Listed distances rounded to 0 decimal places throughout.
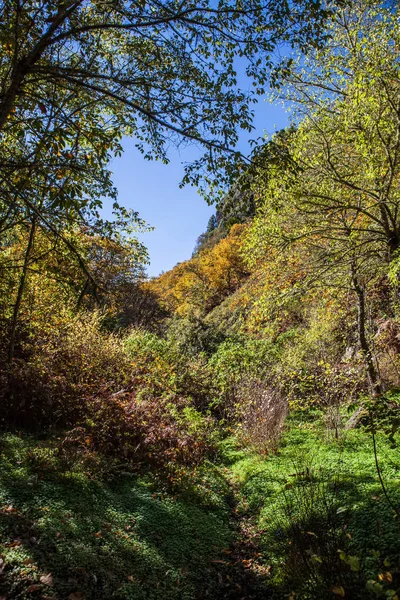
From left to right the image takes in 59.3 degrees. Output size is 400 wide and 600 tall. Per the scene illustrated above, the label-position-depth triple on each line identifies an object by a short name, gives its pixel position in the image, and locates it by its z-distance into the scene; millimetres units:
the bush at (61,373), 6805
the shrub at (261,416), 7270
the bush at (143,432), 6203
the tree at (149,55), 3430
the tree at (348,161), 6613
